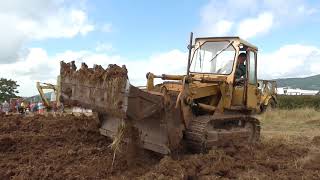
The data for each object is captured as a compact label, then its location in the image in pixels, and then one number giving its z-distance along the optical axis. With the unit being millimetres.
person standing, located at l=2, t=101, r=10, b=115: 14261
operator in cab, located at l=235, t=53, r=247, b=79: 6167
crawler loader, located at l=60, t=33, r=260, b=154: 4782
